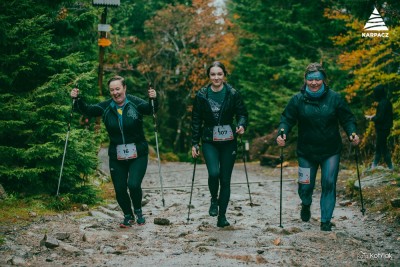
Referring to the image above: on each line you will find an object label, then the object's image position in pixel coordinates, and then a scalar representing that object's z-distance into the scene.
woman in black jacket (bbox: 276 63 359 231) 14.06
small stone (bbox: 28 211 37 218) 16.30
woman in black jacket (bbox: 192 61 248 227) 15.16
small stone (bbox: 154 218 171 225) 16.29
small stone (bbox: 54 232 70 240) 12.90
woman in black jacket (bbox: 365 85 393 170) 26.12
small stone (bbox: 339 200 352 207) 21.18
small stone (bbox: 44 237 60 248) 11.77
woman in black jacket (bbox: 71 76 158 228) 15.02
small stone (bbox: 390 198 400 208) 17.17
